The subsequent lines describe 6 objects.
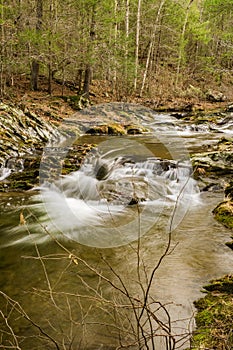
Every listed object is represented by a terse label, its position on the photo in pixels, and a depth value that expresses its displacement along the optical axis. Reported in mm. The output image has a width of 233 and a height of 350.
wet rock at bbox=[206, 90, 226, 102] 25391
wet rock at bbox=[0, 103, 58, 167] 10078
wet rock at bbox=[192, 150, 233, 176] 8914
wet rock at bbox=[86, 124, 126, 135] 14141
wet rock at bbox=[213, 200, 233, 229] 6070
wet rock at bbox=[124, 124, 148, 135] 14802
